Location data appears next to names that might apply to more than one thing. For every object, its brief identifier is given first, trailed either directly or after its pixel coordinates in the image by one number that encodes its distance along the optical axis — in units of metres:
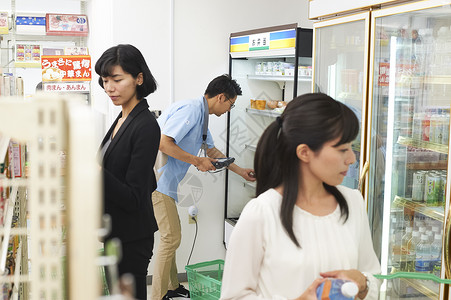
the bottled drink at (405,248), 3.17
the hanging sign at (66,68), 4.37
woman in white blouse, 1.63
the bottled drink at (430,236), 3.05
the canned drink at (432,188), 2.99
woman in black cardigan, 2.60
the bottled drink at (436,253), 2.98
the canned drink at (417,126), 3.01
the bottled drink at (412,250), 3.12
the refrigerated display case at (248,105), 4.90
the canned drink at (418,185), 3.07
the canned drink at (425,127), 2.93
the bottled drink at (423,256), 3.05
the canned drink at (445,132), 2.81
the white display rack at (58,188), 0.69
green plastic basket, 4.31
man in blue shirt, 4.32
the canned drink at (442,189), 2.95
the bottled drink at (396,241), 3.24
